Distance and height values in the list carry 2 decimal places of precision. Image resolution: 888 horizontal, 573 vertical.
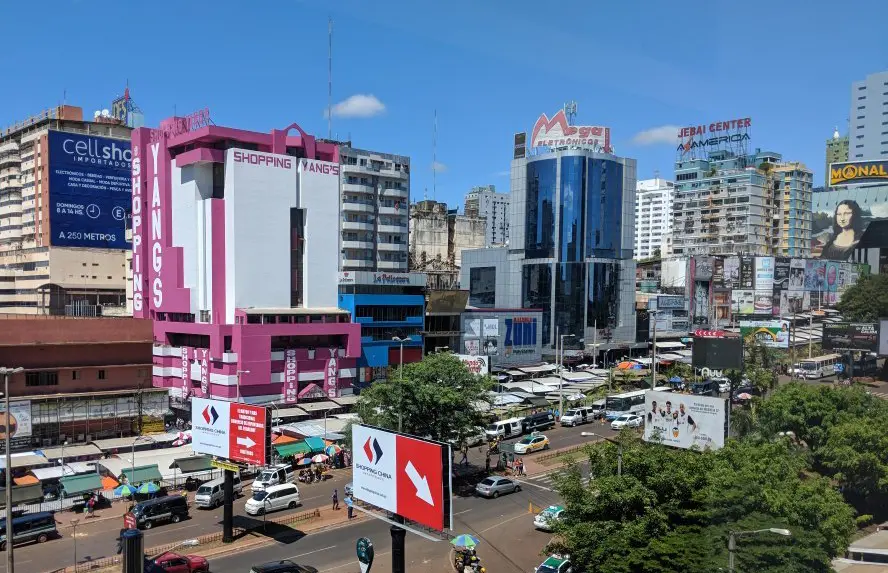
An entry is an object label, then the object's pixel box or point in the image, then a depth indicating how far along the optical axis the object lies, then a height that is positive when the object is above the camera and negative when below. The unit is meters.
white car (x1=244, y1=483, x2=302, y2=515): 28.94 -9.70
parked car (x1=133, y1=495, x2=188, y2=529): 27.81 -9.76
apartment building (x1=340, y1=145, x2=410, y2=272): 71.31 +5.92
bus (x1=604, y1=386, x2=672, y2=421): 49.15 -9.58
